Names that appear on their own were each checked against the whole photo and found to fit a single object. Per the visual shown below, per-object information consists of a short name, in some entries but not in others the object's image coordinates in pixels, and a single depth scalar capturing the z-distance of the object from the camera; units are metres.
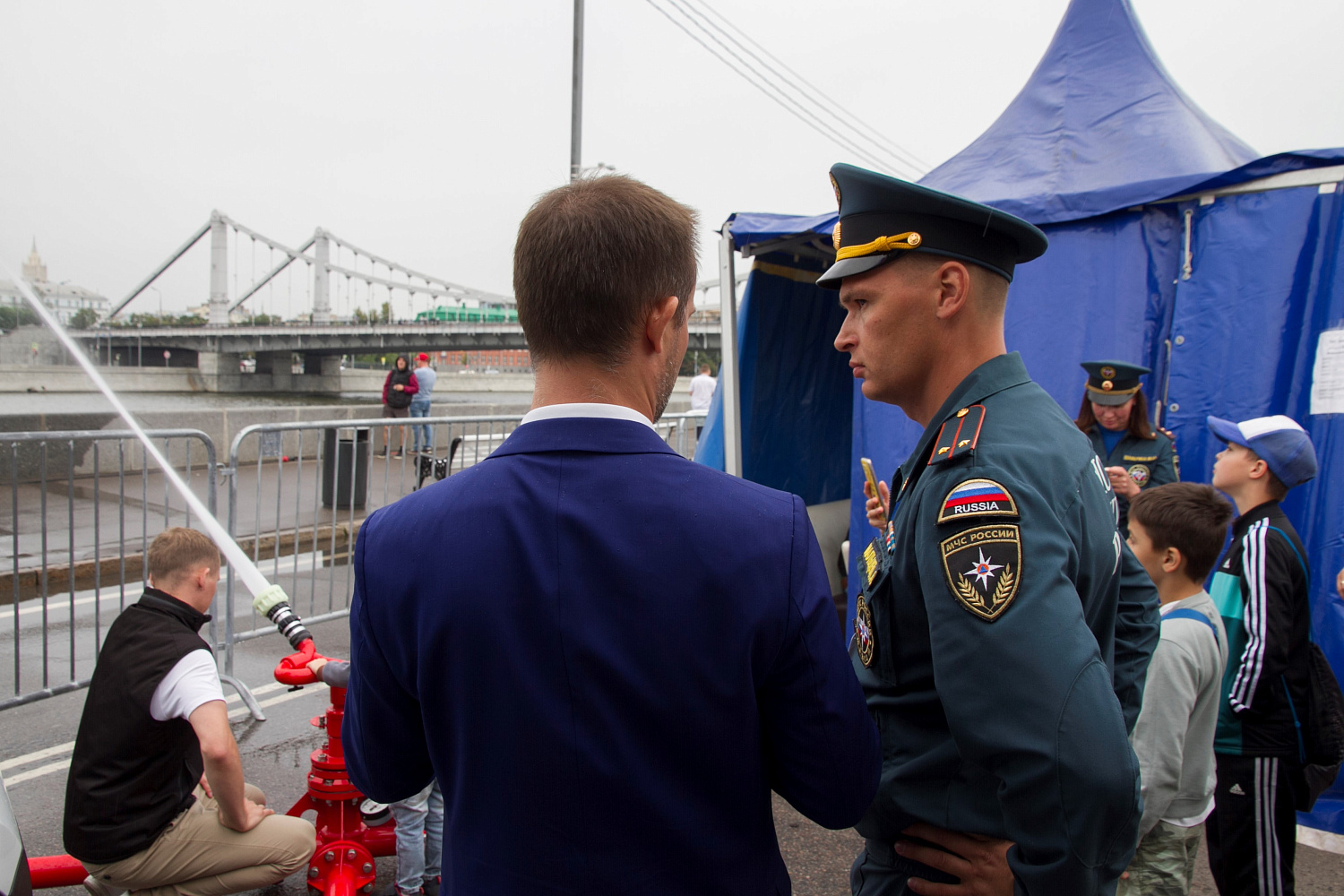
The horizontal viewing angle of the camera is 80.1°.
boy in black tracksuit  2.49
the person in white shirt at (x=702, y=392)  14.67
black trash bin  5.77
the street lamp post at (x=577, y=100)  10.41
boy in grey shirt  2.02
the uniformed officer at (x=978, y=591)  1.03
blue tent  3.39
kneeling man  2.25
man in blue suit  1.00
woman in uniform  3.68
